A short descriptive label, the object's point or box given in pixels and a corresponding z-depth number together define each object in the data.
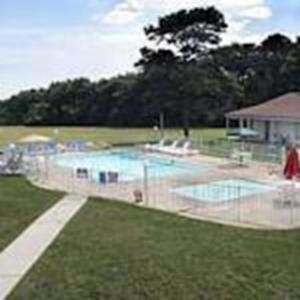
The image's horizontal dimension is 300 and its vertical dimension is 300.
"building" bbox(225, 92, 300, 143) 18.91
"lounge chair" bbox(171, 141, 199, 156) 16.74
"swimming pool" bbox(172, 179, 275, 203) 10.17
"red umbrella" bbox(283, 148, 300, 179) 9.89
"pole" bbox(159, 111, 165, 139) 22.49
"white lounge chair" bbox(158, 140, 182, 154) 17.36
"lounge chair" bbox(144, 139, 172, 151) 18.06
